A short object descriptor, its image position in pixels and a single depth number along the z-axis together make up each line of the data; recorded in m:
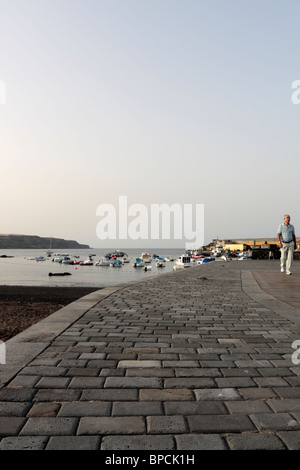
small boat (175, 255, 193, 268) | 50.53
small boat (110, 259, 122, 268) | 80.44
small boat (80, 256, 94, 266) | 85.09
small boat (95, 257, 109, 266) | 79.50
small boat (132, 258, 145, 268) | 77.26
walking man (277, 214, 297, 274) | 13.23
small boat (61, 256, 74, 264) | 91.12
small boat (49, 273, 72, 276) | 51.66
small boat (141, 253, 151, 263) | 104.06
